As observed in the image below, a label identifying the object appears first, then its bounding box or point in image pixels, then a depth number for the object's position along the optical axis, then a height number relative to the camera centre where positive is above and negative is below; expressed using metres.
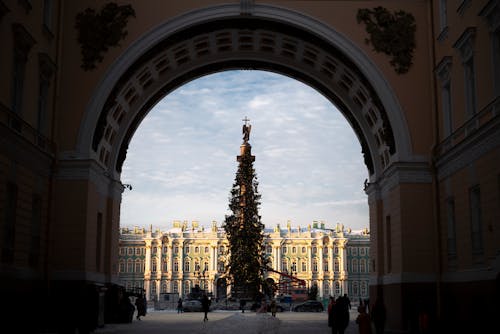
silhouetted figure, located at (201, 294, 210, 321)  39.62 -1.50
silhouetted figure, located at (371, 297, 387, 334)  23.27 -1.39
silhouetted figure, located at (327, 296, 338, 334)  21.17 -1.29
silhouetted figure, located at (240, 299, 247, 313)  58.75 -2.38
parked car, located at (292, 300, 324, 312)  60.75 -2.70
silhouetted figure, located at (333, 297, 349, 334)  20.39 -1.16
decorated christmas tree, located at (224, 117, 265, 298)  65.31 +4.67
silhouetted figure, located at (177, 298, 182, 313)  58.48 -2.63
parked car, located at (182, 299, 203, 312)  61.50 -2.67
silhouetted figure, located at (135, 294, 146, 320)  41.34 -1.70
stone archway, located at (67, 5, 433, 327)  27.47 +8.98
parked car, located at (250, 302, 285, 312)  59.29 -2.64
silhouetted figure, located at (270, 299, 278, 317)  44.23 -2.08
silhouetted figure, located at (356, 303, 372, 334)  14.17 -0.97
